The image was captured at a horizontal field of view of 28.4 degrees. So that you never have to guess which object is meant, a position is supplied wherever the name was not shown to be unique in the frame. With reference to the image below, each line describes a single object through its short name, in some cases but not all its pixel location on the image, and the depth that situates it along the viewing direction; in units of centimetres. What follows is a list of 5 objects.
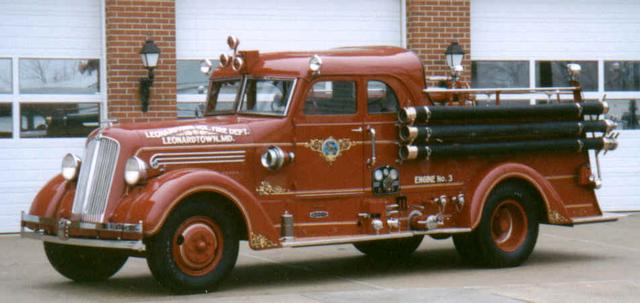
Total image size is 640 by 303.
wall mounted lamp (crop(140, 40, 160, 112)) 1617
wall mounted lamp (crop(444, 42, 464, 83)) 1747
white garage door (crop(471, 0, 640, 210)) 1853
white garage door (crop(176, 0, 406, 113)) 1695
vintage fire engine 1081
